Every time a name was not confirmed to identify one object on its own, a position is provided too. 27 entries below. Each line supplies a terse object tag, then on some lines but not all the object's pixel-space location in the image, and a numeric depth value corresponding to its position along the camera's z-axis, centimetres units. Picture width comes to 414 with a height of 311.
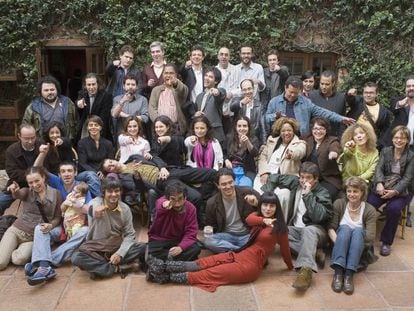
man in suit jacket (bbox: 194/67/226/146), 541
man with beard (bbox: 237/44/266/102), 591
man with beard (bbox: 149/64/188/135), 537
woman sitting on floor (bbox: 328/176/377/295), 389
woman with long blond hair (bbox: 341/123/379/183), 467
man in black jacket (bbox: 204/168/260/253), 432
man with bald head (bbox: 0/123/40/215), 473
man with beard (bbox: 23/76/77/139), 521
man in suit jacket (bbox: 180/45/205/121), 570
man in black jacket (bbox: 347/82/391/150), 527
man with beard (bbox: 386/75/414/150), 523
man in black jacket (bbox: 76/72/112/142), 538
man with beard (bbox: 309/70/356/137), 542
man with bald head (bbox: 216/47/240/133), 568
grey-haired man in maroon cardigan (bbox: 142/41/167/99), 566
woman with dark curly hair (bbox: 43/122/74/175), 488
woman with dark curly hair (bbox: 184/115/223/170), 496
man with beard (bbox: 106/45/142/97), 573
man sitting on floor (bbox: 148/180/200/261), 402
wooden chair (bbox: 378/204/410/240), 480
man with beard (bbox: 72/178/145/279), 401
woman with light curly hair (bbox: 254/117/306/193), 472
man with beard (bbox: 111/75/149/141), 531
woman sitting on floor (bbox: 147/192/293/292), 389
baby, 438
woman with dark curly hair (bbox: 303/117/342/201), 466
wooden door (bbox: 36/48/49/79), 740
